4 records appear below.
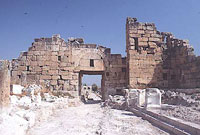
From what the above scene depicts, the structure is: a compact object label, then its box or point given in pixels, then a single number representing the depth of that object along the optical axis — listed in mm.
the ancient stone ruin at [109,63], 13742
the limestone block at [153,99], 8781
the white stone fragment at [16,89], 9509
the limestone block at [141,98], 10216
